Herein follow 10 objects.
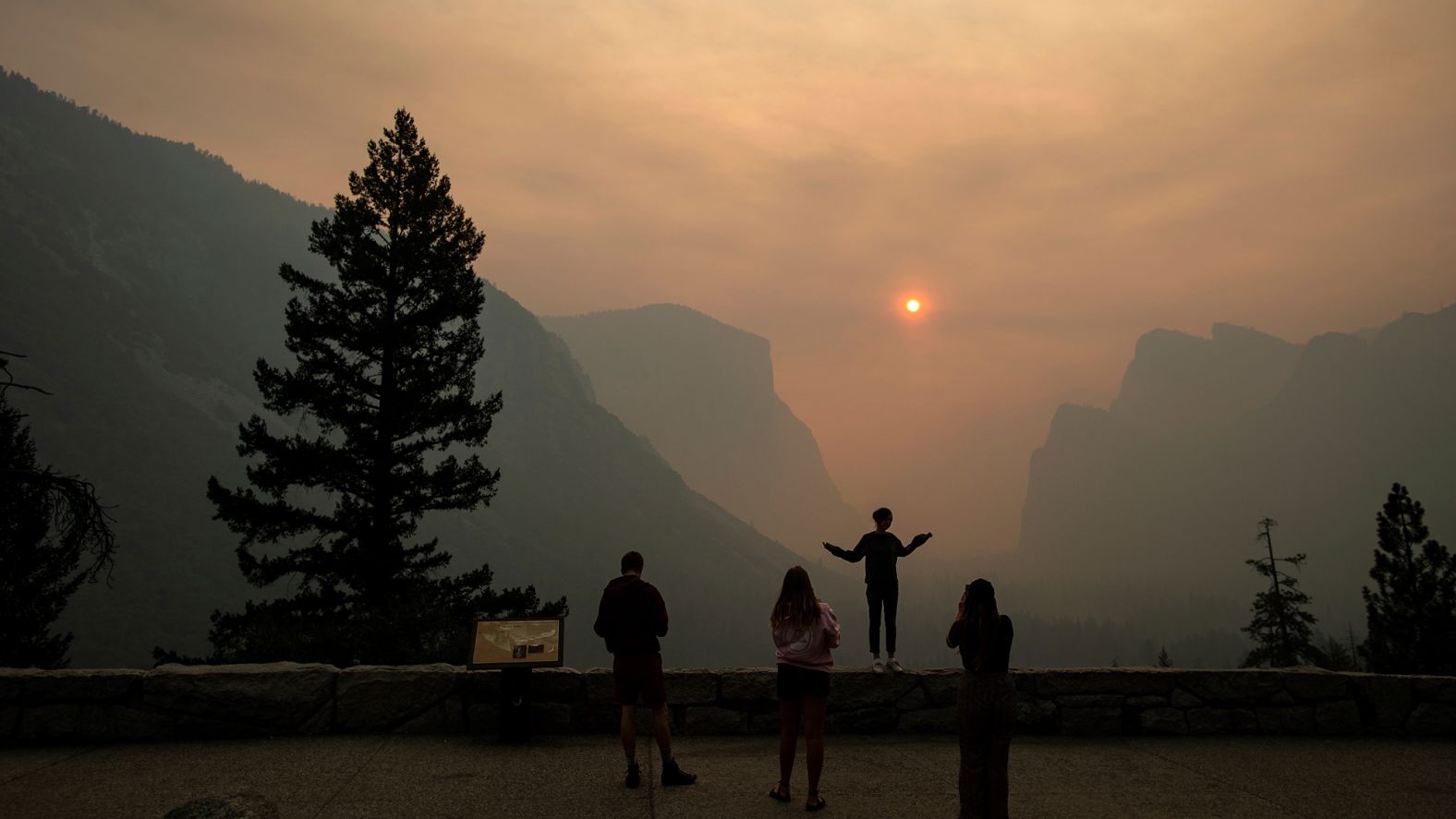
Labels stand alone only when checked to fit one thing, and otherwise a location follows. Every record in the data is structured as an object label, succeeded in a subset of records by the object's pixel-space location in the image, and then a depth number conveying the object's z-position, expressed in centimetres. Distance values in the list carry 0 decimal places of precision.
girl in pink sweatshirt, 705
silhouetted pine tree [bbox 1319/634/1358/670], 6475
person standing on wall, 975
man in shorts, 779
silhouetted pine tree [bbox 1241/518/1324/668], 4603
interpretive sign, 904
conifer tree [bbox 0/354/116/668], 1034
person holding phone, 648
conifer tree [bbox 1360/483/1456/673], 3906
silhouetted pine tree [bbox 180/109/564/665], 2359
